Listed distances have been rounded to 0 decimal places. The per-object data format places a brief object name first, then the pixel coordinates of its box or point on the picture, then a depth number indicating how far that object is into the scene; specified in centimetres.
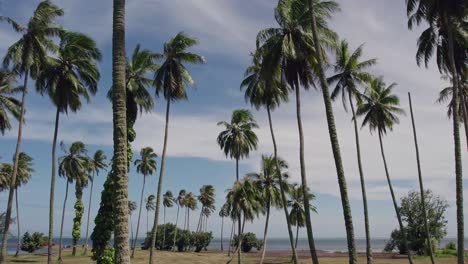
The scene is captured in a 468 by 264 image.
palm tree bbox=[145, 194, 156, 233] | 10606
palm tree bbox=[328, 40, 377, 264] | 3400
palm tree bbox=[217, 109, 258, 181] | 4497
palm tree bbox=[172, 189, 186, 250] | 10425
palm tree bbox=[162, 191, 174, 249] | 10138
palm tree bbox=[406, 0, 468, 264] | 2075
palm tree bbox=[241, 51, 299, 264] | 3269
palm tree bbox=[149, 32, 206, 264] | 3094
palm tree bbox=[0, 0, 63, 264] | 2722
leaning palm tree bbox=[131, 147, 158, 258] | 6888
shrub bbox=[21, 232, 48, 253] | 7675
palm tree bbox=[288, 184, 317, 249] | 6016
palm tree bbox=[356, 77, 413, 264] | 3841
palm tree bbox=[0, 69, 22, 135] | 3072
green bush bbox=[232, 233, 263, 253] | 9038
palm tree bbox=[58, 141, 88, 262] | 5856
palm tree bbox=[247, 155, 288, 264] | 4509
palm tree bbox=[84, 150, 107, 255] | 6911
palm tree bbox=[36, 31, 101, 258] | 2902
